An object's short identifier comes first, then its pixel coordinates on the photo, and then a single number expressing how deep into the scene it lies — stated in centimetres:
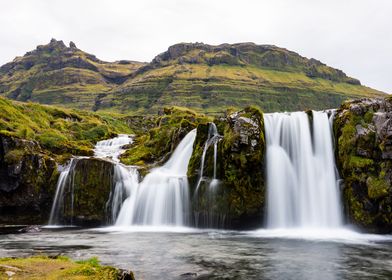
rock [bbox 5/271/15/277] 842
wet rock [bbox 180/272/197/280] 1285
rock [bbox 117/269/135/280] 863
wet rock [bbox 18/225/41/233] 2694
